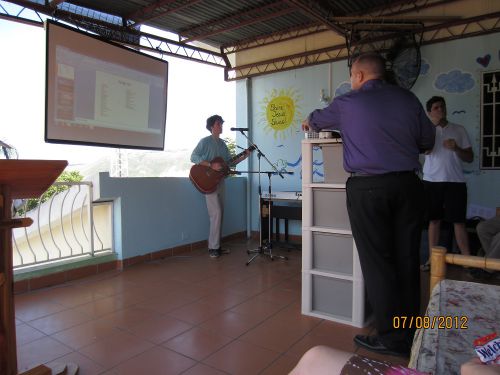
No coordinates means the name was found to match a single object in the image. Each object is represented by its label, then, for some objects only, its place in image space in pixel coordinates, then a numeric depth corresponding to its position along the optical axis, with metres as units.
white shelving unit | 2.31
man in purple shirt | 1.79
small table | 4.50
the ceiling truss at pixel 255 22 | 3.71
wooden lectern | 1.31
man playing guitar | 4.09
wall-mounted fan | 3.92
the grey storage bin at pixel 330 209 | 2.34
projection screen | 3.21
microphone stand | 4.05
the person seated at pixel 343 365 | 0.53
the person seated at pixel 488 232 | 2.94
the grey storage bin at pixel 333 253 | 2.34
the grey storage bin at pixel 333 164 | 2.34
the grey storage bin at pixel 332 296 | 2.36
